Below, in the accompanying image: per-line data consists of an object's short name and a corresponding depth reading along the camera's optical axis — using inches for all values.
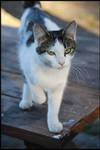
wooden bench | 69.4
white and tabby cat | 56.4
